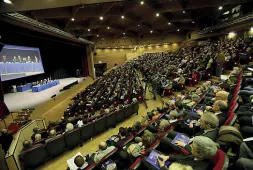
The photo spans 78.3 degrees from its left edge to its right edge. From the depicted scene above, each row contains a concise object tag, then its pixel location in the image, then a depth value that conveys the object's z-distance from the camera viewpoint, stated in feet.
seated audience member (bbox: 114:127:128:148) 8.85
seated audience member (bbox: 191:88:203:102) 13.45
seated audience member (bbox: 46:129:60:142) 12.79
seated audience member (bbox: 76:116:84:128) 14.61
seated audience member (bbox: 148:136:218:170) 4.66
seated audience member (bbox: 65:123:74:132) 13.67
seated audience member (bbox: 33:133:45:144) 12.10
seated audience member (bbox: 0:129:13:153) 13.09
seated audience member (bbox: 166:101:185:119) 9.99
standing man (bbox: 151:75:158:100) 25.05
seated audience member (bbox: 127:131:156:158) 7.30
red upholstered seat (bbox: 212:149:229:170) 4.16
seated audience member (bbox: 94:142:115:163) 7.84
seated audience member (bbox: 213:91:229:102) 9.92
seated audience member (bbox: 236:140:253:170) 3.94
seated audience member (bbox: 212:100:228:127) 7.34
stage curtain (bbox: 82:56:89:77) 59.21
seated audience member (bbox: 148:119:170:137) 9.16
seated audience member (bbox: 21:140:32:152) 11.49
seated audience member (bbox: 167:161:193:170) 4.64
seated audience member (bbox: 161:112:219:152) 6.22
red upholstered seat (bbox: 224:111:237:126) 6.44
